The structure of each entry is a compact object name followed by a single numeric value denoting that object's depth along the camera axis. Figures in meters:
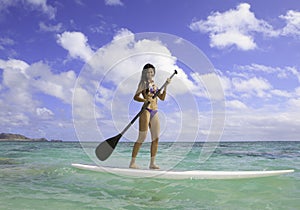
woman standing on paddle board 5.64
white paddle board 5.85
